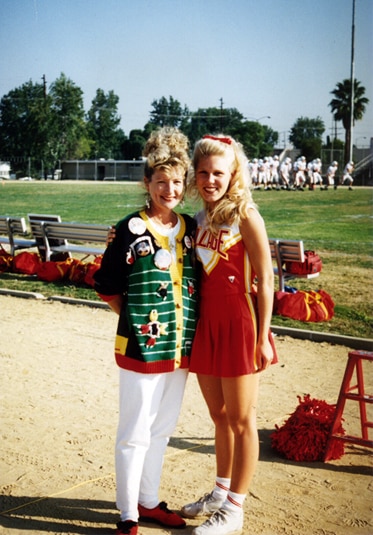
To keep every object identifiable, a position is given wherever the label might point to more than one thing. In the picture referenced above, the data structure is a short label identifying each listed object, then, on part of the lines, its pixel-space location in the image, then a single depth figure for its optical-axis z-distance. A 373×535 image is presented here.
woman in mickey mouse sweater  3.47
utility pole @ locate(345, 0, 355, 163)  39.14
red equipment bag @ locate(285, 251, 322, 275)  9.55
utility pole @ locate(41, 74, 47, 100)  77.06
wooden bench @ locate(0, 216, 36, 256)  13.01
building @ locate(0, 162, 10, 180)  77.88
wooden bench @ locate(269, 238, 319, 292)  9.34
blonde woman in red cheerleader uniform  3.50
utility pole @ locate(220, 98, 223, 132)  84.09
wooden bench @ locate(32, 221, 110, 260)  11.77
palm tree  71.06
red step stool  4.49
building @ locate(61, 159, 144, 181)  76.38
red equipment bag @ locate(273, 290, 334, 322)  8.62
